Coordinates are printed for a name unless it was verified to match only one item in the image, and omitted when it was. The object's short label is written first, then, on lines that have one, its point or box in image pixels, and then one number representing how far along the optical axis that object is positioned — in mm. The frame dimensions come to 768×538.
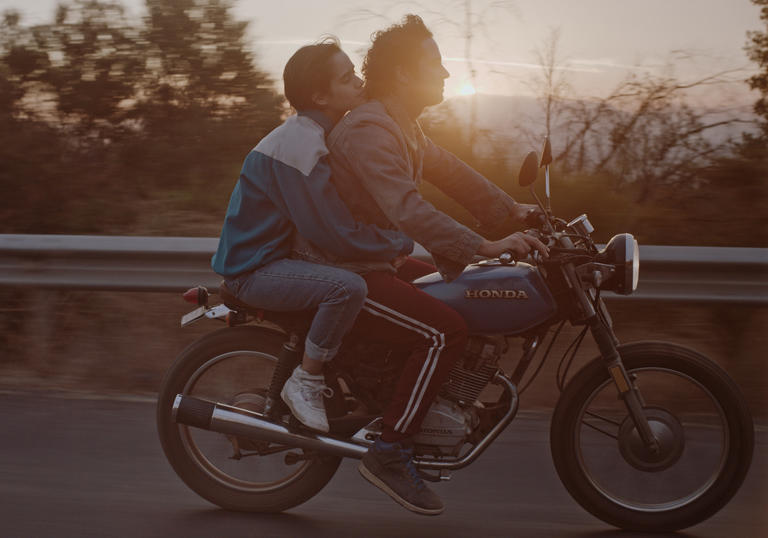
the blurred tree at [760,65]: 6145
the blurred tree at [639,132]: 6109
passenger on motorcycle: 3217
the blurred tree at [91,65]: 7215
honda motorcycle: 3328
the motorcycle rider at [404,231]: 3189
